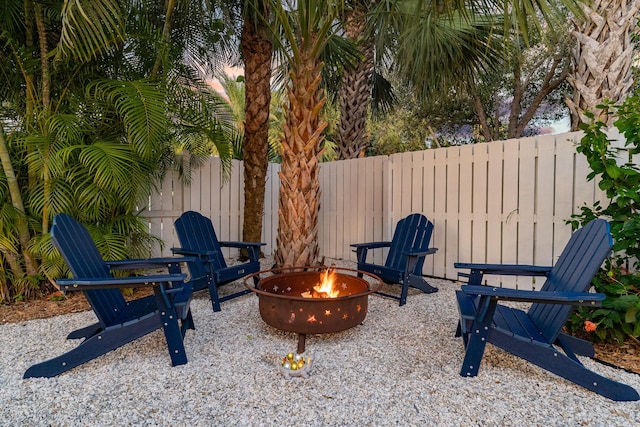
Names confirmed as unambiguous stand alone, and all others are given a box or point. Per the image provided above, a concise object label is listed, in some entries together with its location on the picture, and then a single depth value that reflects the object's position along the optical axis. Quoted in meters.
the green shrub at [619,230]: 2.25
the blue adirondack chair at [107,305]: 1.98
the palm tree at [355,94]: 6.72
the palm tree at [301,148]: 3.69
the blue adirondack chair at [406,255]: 3.44
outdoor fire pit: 2.31
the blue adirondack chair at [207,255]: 3.22
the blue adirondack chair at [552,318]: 1.79
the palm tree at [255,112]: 4.65
